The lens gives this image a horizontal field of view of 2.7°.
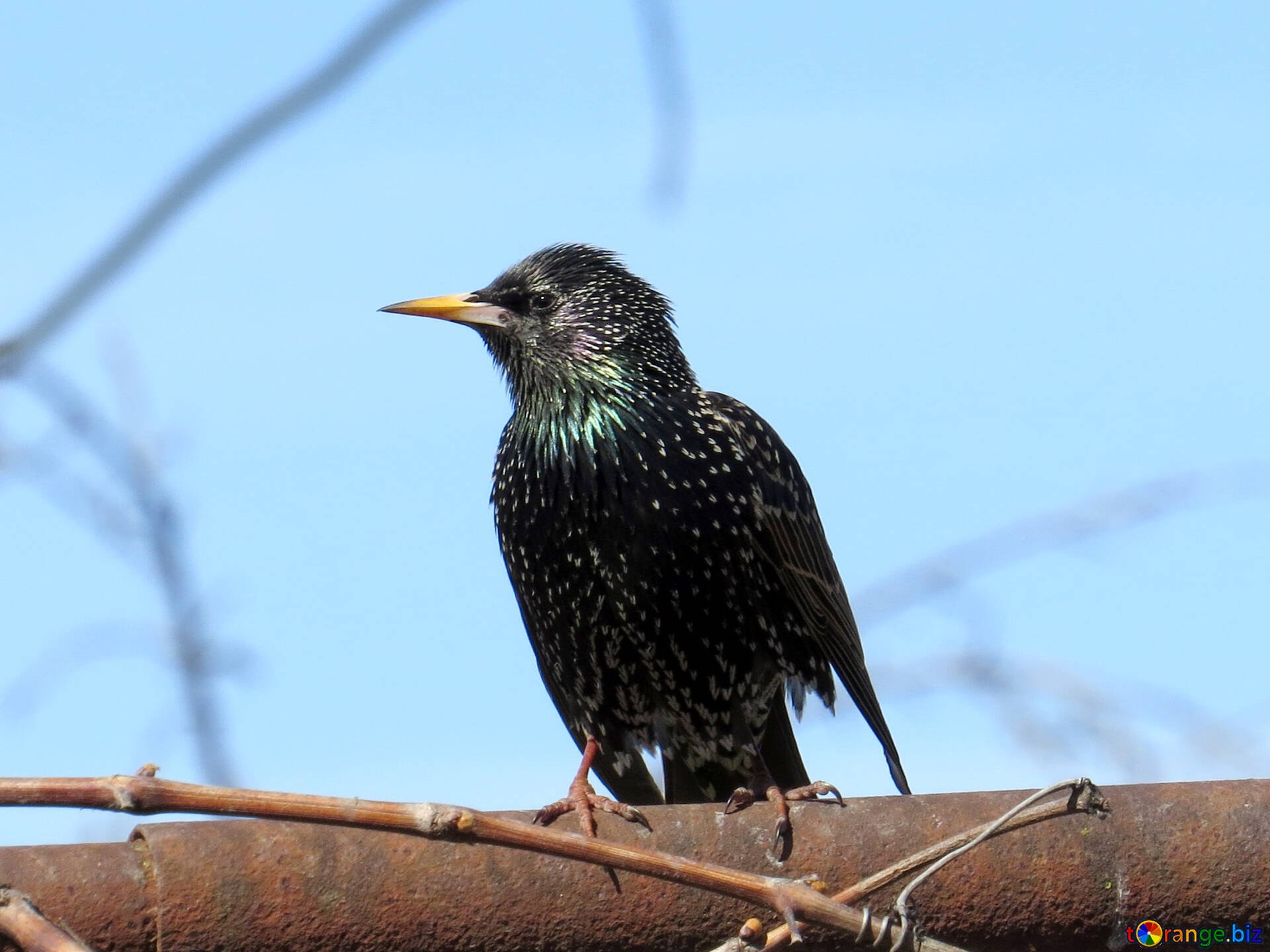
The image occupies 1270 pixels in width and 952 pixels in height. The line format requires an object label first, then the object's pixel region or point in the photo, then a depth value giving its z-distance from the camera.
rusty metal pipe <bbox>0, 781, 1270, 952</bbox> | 5.58
